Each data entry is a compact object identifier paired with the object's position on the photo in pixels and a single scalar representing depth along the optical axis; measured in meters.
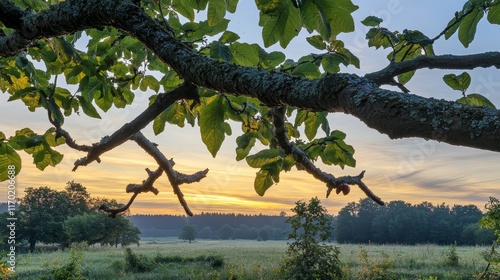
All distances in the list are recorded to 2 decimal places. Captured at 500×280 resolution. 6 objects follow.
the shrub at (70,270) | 9.24
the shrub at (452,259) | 28.42
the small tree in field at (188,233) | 102.62
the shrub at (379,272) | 12.98
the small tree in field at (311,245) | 14.11
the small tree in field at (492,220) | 8.04
